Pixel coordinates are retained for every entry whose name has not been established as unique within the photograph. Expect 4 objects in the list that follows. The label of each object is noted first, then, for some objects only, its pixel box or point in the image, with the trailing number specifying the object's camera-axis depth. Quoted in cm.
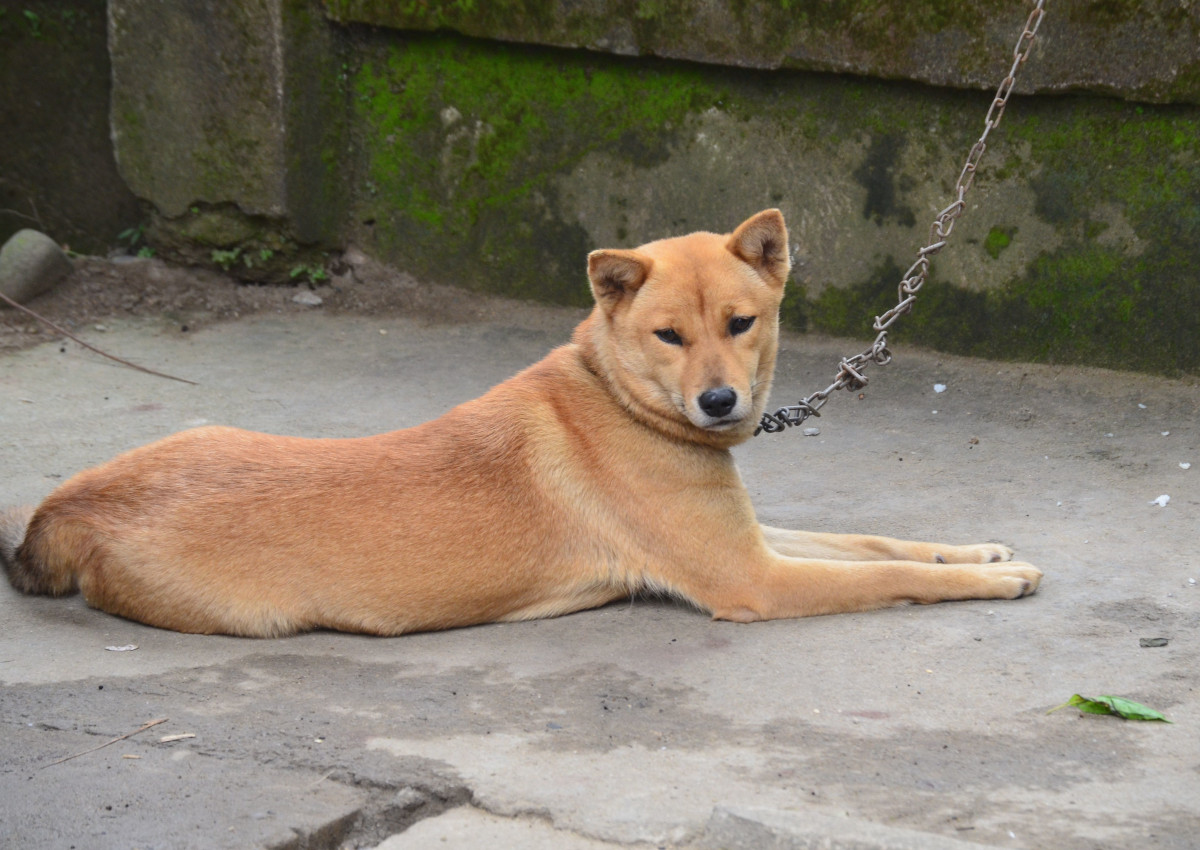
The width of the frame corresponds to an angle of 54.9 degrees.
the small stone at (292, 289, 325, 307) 793
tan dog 384
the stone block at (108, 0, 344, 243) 740
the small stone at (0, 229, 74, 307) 754
